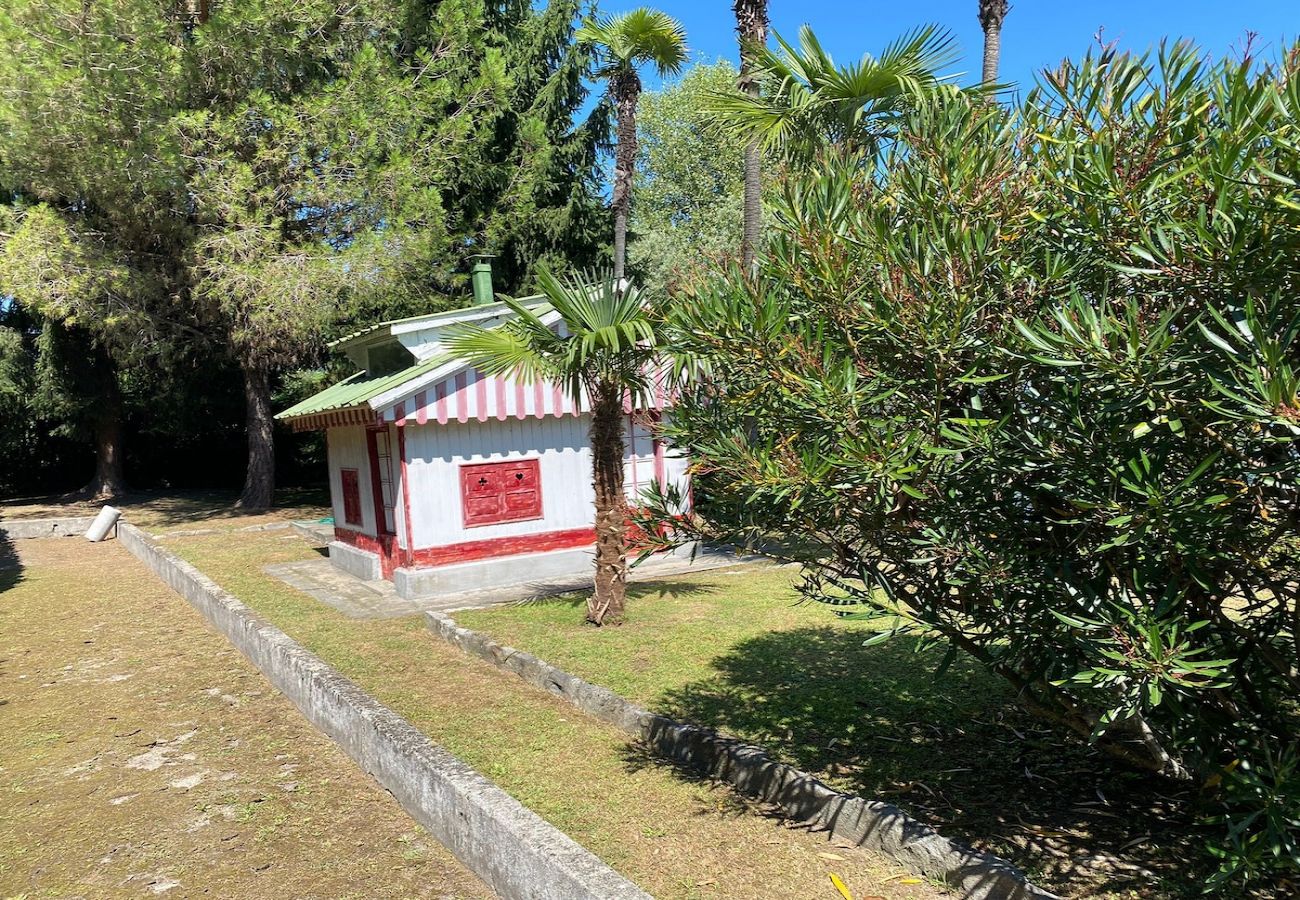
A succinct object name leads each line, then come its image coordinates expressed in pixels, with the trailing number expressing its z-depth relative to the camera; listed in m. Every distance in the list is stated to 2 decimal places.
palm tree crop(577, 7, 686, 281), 19.11
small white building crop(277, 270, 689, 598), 12.46
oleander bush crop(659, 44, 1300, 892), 2.61
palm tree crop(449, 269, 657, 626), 9.03
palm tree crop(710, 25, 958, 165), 8.70
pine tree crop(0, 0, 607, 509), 17.70
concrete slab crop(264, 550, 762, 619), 11.69
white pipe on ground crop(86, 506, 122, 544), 20.94
